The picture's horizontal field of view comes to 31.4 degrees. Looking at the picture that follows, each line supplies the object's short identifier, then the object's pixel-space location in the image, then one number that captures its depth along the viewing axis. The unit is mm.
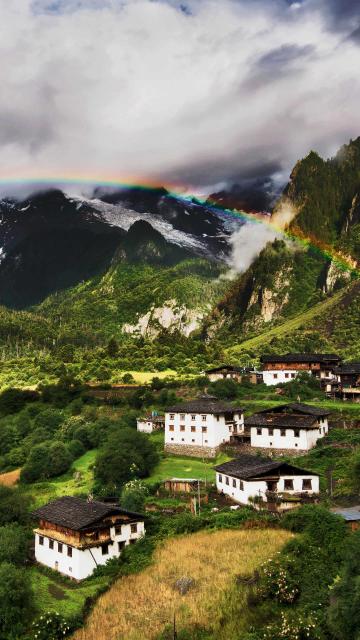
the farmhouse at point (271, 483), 47219
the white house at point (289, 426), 59656
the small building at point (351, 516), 36344
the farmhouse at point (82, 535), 39250
